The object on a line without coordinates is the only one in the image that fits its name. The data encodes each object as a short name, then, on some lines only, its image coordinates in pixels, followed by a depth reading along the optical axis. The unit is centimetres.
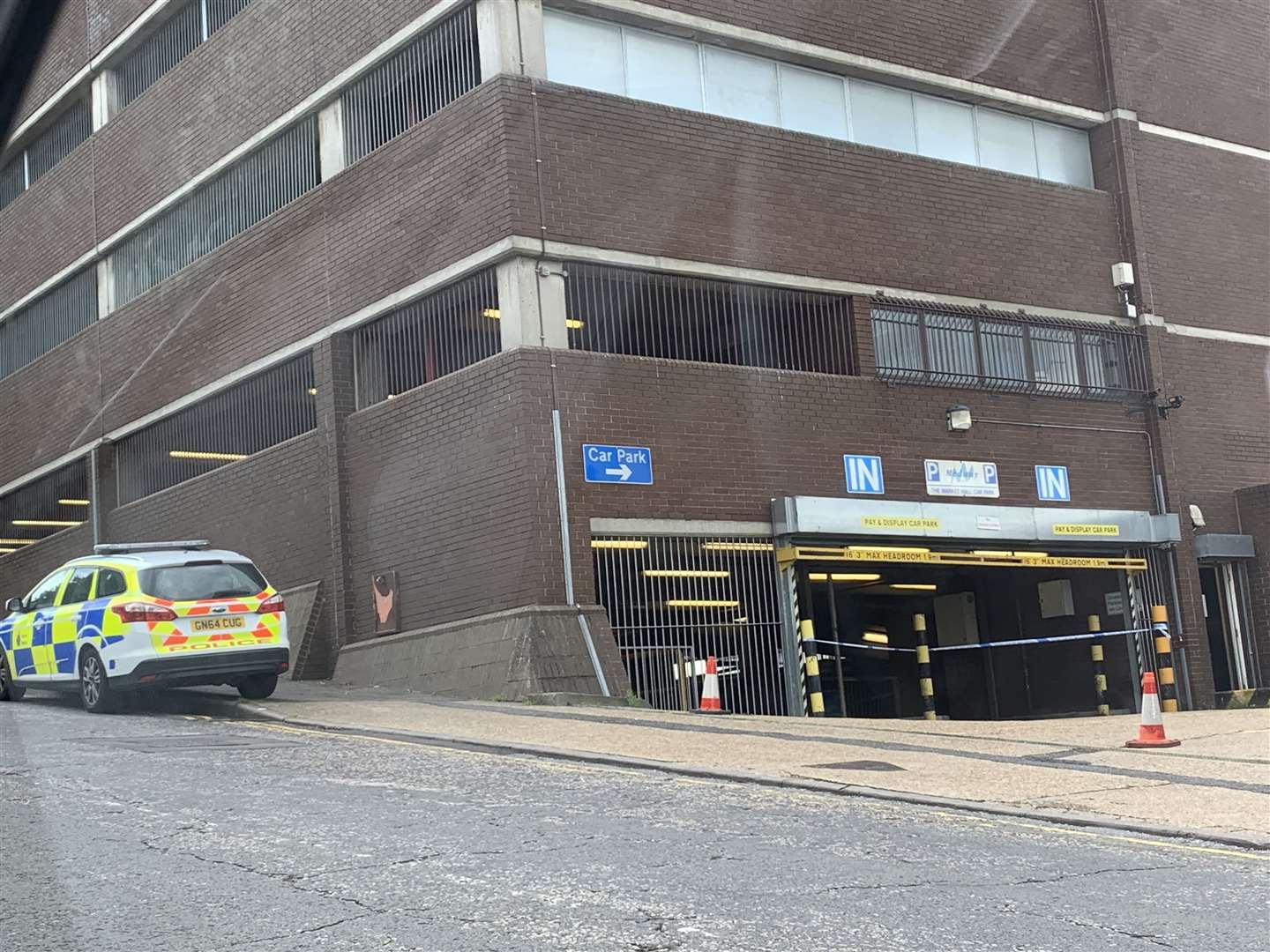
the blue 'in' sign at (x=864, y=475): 2139
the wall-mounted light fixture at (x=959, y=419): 2241
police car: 1554
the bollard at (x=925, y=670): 2142
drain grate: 1180
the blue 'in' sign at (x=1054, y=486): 2339
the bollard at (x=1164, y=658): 2327
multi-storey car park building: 1919
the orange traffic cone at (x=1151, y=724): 1348
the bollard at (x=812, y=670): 1945
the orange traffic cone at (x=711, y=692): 1694
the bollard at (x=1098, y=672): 2386
